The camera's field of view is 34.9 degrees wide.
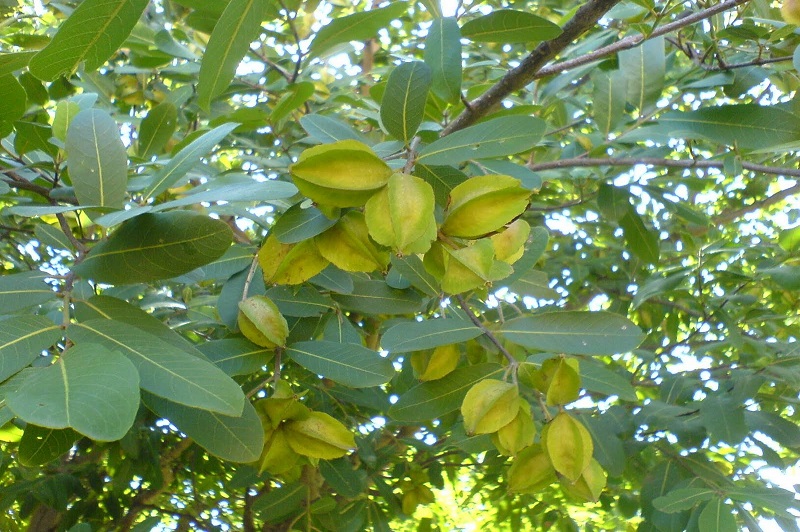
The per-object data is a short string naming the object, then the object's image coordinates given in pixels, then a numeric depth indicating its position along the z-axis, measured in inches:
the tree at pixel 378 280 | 25.6
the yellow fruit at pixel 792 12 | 32.4
